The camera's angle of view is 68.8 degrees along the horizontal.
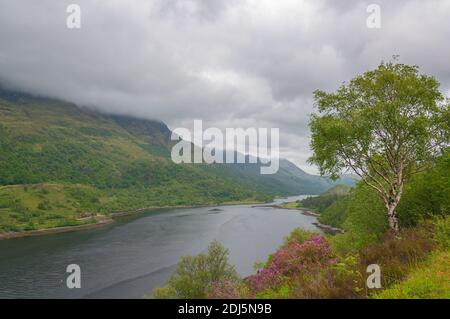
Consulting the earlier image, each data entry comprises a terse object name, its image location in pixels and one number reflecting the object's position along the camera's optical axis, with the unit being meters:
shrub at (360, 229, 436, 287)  13.36
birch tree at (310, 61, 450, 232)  22.75
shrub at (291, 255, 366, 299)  12.32
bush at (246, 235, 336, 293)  17.55
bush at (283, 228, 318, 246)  55.48
